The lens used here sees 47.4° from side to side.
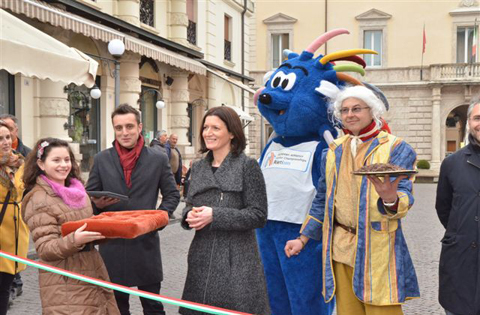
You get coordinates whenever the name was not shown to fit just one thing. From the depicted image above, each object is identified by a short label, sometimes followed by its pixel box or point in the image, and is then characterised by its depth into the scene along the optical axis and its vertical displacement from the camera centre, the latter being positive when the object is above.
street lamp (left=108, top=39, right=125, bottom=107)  9.25 +1.61
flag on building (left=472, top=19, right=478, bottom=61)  24.91 +4.56
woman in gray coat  2.94 -0.42
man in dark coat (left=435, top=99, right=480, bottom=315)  3.00 -0.51
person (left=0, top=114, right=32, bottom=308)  5.43 -0.04
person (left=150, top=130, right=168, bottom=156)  11.42 +0.05
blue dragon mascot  4.00 -0.14
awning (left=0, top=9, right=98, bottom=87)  5.29 +0.88
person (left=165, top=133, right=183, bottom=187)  11.97 -0.34
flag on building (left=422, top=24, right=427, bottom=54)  25.61 +4.76
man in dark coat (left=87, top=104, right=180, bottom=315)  3.65 -0.33
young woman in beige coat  2.92 -0.48
